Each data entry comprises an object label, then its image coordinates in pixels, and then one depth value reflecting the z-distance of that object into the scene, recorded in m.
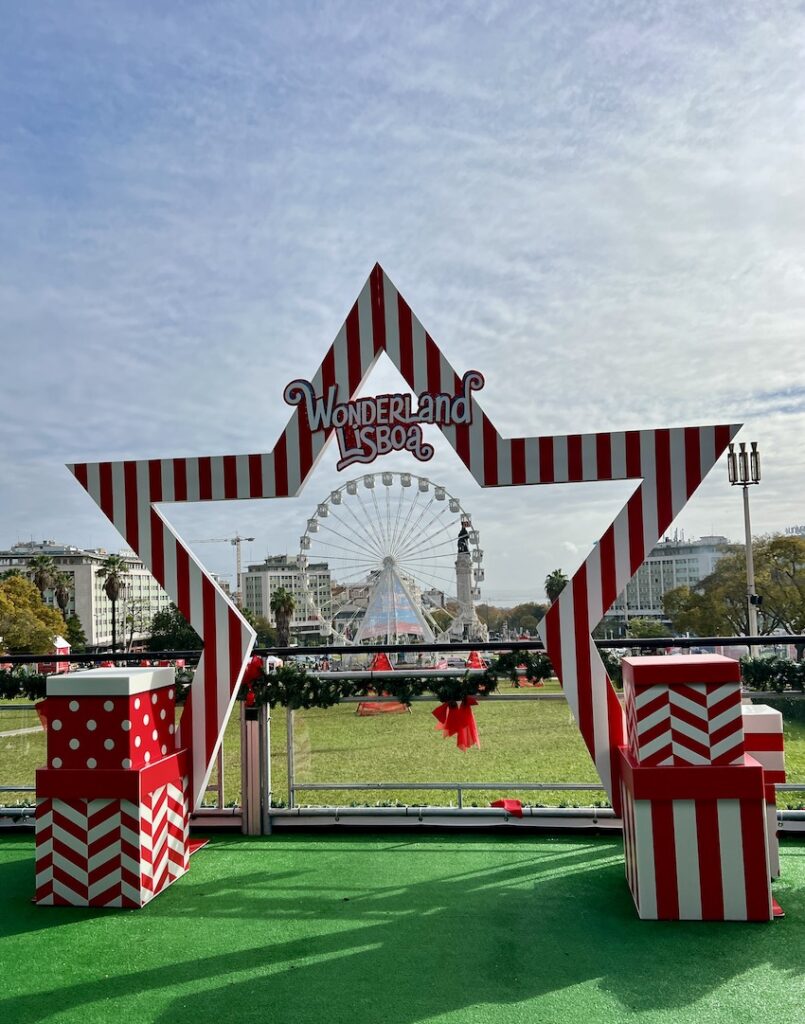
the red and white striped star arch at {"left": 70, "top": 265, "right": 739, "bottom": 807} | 4.82
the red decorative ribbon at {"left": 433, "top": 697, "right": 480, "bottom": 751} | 5.45
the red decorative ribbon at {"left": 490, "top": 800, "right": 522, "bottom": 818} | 5.39
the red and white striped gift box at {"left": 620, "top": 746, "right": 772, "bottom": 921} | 3.73
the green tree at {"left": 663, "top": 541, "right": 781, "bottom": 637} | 42.03
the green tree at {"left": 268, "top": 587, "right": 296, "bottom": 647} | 57.57
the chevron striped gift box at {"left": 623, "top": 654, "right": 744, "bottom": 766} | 3.92
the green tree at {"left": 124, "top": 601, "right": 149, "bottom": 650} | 90.19
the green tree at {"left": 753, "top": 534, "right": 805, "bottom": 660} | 40.91
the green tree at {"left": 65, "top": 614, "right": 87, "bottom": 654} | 68.44
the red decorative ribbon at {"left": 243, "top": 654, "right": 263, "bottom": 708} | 5.49
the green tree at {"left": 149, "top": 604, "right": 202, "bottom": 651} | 63.41
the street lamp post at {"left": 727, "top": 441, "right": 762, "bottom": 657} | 30.34
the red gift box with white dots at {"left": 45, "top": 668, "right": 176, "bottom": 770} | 4.32
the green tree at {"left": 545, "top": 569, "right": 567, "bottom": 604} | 55.09
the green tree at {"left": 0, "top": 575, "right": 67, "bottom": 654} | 46.19
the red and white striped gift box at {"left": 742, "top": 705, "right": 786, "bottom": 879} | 4.53
